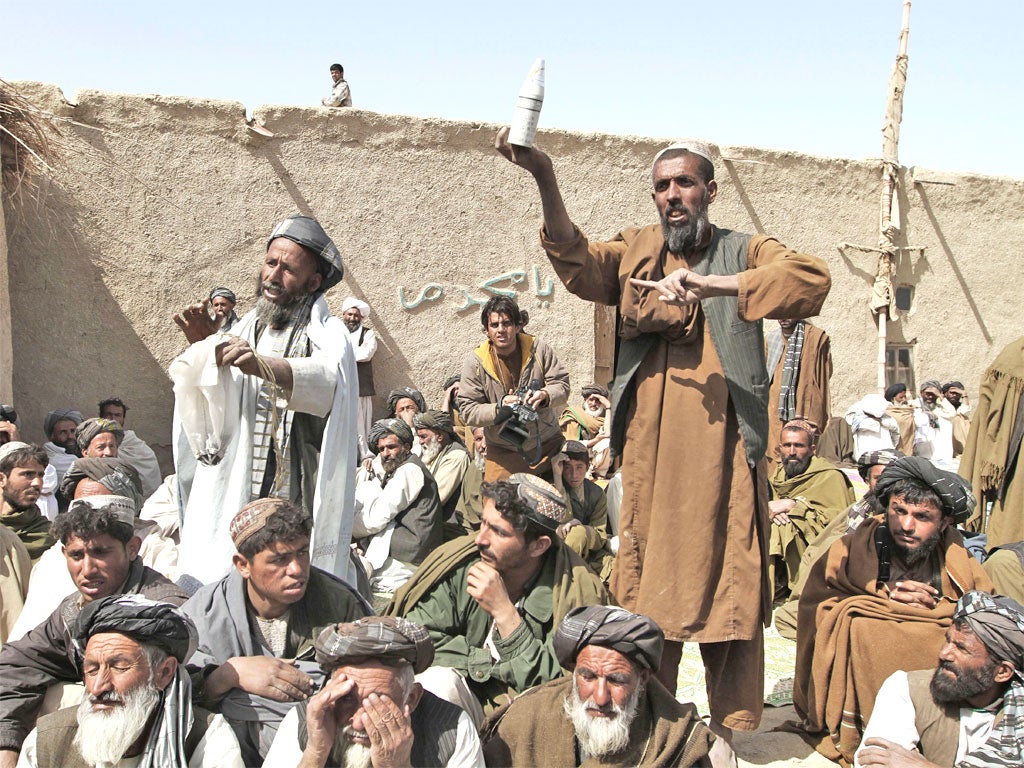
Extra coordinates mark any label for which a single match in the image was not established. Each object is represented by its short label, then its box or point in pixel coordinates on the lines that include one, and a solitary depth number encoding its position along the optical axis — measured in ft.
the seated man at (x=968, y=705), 11.10
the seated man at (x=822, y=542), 19.16
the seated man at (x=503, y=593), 12.02
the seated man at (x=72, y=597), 10.73
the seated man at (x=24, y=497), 18.11
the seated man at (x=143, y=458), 27.25
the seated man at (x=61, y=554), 13.11
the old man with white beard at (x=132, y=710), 9.39
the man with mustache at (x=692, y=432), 11.27
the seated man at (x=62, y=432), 27.12
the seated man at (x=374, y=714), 9.06
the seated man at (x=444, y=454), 23.72
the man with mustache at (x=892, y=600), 13.92
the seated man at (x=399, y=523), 21.68
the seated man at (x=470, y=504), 22.82
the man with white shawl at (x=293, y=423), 12.78
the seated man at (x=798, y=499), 21.81
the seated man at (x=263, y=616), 10.46
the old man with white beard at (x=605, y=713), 9.84
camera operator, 20.59
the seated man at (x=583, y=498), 21.65
